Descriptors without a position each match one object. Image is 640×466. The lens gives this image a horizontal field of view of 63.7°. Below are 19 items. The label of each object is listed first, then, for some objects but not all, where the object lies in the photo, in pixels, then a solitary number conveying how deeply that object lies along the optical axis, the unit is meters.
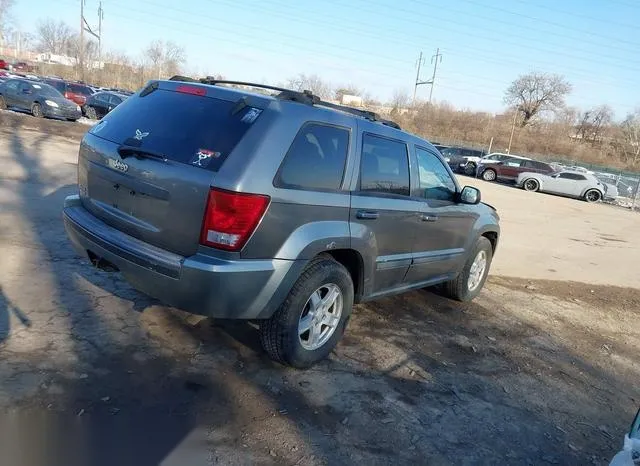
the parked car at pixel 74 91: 27.20
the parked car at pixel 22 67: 62.83
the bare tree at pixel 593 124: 85.50
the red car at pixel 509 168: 29.77
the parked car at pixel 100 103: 25.30
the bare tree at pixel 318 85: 59.34
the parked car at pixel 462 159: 33.12
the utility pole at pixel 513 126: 67.59
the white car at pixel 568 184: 26.69
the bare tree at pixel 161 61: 73.50
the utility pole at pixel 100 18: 55.56
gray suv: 3.11
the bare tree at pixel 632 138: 69.06
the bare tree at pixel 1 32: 62.88
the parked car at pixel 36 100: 20.92
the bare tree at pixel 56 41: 91.88
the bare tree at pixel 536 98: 87.31
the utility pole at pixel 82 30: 45.80
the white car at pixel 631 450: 2.36
